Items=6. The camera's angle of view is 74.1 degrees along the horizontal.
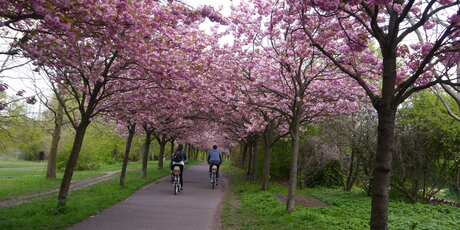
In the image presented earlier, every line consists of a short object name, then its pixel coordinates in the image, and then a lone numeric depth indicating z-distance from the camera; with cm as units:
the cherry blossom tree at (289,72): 871
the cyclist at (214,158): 1558
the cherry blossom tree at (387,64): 441
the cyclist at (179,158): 1291
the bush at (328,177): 1879
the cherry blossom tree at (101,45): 554
